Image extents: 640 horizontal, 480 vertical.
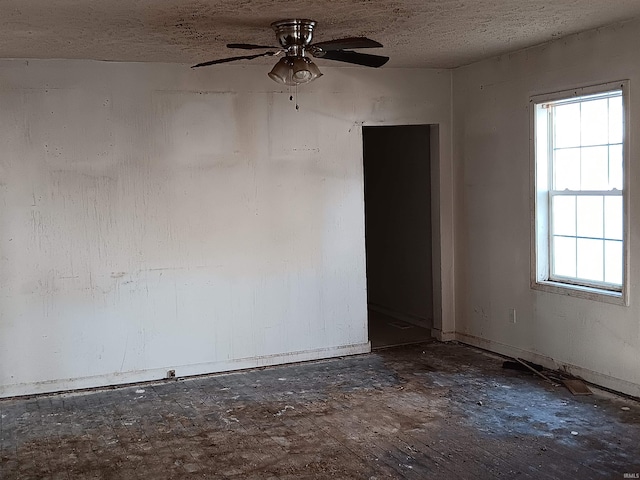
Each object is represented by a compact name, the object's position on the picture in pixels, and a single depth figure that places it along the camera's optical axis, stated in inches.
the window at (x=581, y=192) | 205.6
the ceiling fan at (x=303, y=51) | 162.9
